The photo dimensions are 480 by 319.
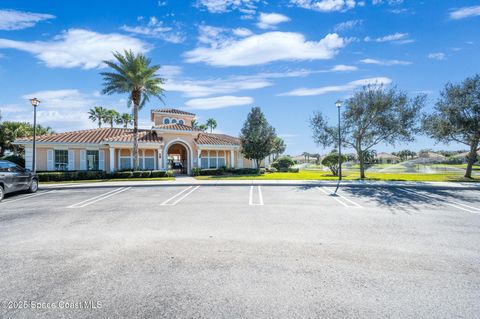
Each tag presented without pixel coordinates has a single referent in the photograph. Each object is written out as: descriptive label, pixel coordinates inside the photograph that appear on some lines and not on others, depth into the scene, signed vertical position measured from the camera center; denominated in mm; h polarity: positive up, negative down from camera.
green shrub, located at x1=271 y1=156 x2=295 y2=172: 36281 -276
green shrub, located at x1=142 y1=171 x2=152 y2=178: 21448 -934
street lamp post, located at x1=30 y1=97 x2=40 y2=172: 16644 +4456
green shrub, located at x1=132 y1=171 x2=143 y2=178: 21122 -904
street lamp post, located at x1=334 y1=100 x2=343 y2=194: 19469 +3122
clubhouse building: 22062 +1593
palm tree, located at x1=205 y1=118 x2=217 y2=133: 57906 +9693
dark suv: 10906 -656
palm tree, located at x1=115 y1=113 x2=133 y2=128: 46750 +9164
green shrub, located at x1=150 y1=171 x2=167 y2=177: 21812 -960
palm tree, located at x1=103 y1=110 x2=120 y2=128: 44594 +9322
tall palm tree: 22203 +8374
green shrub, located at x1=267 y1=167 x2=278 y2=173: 33125 -1196
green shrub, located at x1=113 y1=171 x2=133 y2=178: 20886 -878
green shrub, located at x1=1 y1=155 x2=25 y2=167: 23791 +751
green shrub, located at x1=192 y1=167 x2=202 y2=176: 24700 -860
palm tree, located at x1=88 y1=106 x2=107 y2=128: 43966 +9739
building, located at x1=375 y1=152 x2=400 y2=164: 87075 +168
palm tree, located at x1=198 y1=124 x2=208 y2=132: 55706 +8731
